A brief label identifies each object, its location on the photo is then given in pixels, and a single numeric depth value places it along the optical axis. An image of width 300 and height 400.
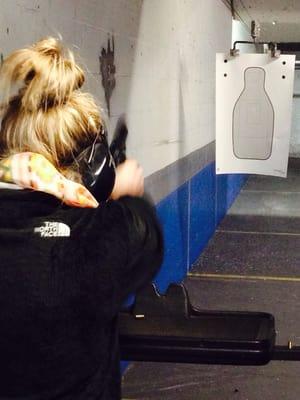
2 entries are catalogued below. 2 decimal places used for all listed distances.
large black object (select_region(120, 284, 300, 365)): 1.75
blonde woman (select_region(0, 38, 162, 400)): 1.18
